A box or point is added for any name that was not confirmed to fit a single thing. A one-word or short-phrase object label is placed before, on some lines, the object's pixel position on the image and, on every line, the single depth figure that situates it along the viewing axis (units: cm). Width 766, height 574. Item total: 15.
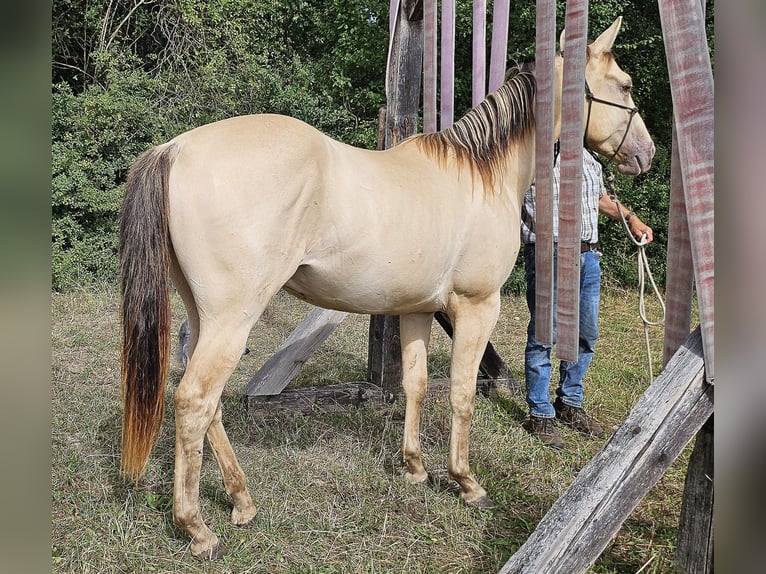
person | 388
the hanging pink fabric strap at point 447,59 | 392
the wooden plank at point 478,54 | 389
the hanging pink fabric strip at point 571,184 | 237
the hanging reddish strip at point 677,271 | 198
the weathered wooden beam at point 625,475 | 184
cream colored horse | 237
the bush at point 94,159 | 867
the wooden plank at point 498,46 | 379
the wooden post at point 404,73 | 417
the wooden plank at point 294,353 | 414
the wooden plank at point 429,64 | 386
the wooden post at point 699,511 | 201
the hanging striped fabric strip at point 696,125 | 176
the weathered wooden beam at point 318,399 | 416
